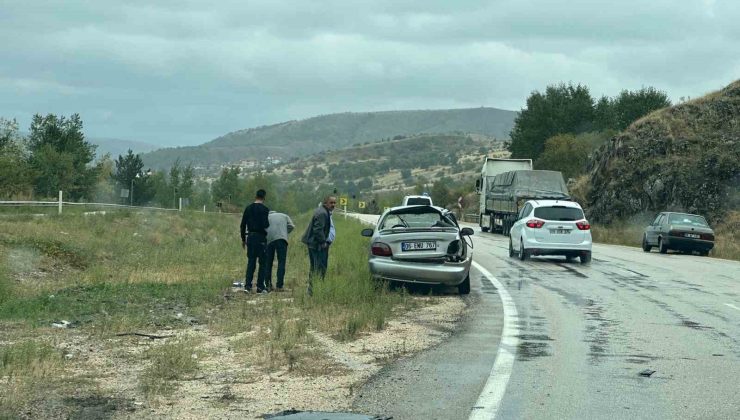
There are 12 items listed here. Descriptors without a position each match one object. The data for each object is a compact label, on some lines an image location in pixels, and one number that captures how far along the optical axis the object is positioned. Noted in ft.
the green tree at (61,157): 266.16
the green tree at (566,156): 280.72
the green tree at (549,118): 322.96
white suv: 85.99
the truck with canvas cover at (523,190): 139.44
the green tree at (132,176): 386.11
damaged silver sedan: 53.31
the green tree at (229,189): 463.42
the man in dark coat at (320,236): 54.70
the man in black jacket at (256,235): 54.13
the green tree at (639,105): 294.25
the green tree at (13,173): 209.56
